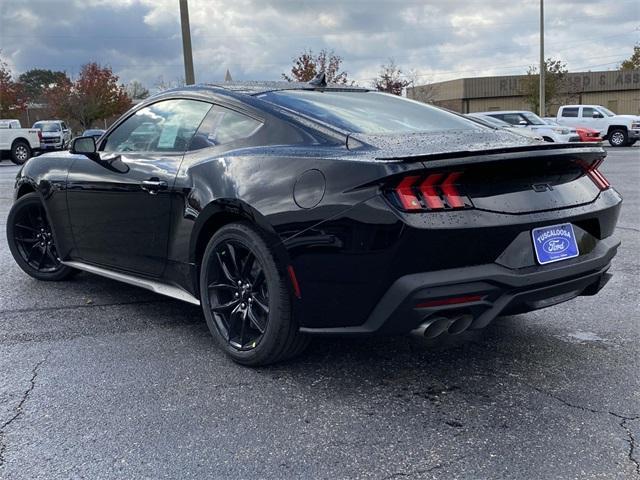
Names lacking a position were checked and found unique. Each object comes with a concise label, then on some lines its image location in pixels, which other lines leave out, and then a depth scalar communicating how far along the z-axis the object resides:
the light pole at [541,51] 33.85
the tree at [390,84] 43.25
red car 22.62
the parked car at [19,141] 25.47
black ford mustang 2.80
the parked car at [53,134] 30.43
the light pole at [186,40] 14.19
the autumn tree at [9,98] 44.75
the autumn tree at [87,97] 52.31
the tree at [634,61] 61.17
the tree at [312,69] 39.72
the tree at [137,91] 65.61
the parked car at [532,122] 21.16
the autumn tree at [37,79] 75.04
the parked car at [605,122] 27.22
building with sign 52.56
